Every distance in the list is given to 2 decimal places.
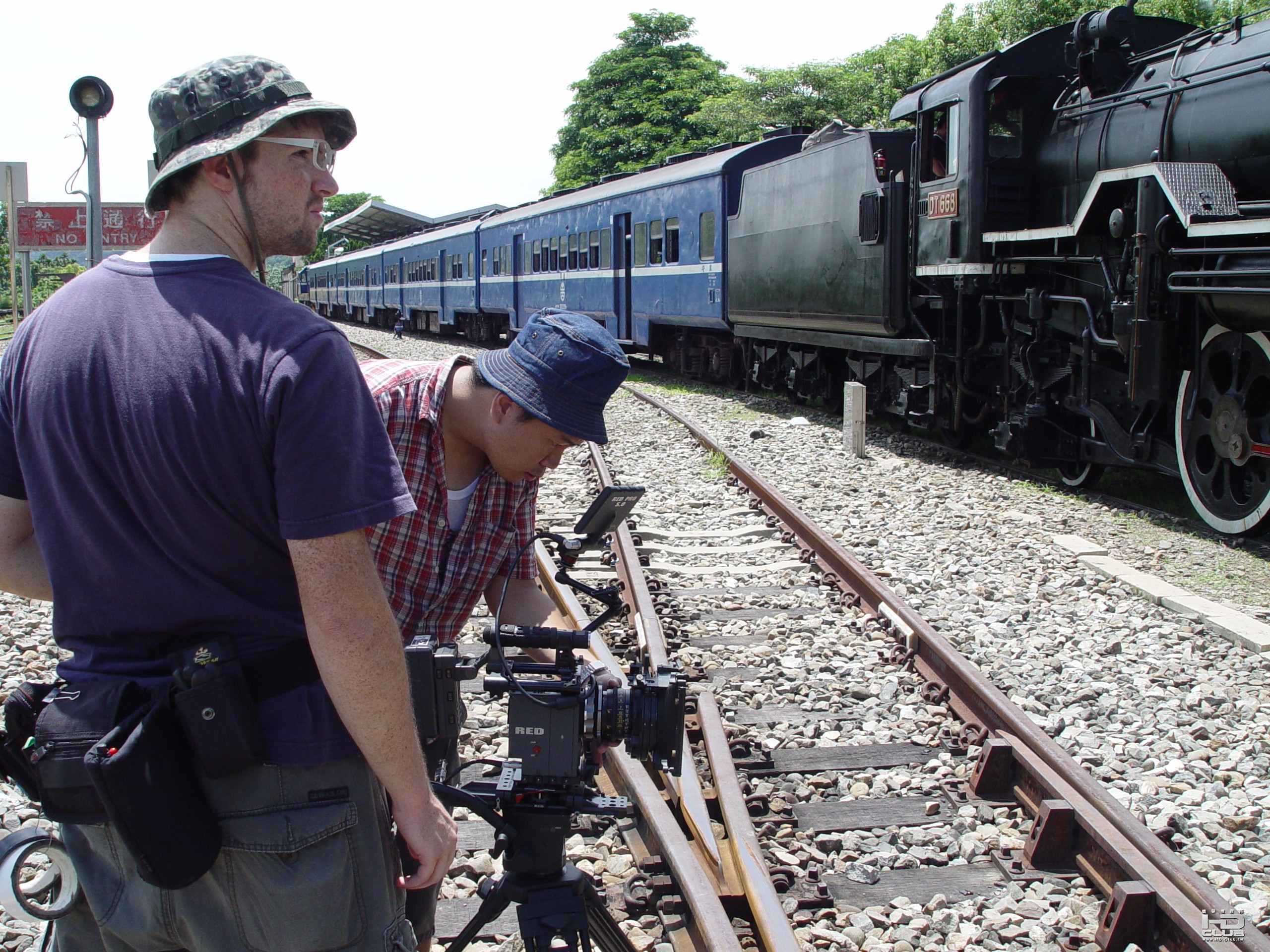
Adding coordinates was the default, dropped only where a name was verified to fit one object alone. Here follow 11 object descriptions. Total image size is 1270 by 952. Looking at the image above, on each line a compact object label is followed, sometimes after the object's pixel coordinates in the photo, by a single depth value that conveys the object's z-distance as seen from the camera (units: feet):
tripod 6.16
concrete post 33.71
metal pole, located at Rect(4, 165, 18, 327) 36.27
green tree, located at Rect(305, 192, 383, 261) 359.05
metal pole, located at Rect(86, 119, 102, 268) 24.31
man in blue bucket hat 7.00
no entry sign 59.11
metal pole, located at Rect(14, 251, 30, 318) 49.93
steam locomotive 23.32
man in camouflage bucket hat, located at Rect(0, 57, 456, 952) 4.77
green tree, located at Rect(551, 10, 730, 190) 153.69
